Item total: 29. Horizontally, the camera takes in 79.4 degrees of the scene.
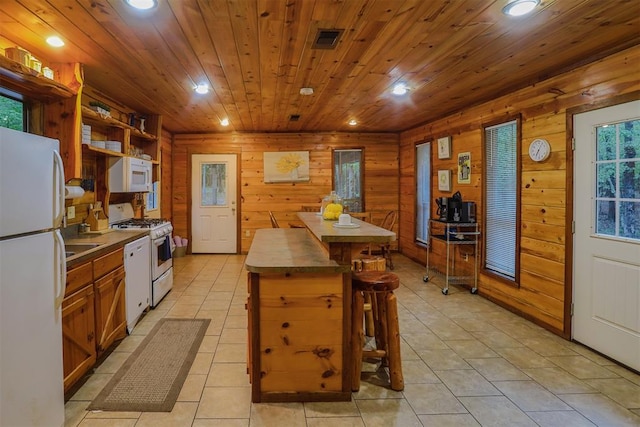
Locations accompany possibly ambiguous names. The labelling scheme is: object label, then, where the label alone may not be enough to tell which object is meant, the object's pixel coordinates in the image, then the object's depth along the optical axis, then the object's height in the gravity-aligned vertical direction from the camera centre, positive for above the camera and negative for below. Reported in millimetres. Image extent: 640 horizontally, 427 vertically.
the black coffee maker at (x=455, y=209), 4707 -7
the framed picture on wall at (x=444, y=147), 5355 +867
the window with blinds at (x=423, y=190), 6234 +315
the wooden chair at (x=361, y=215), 5579 -93
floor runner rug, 2330 -1152
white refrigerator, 1603 -328
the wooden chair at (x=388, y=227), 5769 -284
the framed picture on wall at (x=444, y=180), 5371 +410
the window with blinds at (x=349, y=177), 7410 +610
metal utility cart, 4637 -390
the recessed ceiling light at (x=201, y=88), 3820 +1230
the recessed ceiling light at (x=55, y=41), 2582 +1147
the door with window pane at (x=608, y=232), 2736 -180
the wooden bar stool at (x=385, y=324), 2428 -738
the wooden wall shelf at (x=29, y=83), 2412 +882
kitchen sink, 2916 -293
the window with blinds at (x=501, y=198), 4062 +112
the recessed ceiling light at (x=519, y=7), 2100 +1127
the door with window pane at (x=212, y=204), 7262 +89
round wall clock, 3471 +543
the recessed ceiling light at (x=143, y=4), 2084 +1123
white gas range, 4023 -382
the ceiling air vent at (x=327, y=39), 2564 +1180
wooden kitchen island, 2318 -722
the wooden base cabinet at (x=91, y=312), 2342 -718
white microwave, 4062 +370
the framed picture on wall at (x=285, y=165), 7266 +823
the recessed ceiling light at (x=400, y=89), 3912 +1259
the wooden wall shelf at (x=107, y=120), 3373 +871
